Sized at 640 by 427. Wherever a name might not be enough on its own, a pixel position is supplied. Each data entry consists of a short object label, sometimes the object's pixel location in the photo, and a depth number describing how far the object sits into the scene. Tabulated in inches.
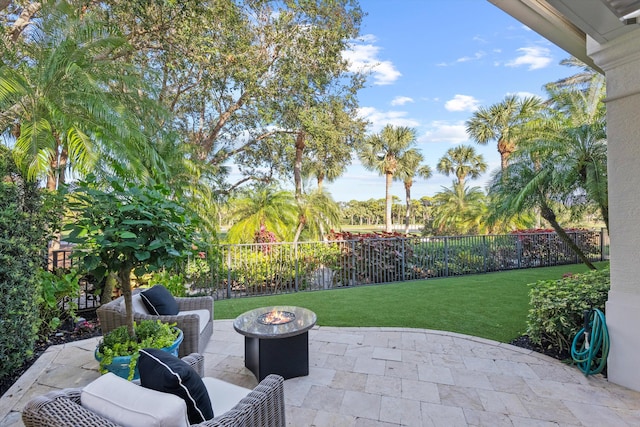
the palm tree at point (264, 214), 361.7
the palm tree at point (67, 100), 138.7
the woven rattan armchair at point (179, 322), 128.3
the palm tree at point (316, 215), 389.4
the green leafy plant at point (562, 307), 133.4
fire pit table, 114.5
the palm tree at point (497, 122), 681.0
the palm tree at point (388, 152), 853.8
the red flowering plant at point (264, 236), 329.7
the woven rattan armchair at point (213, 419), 51.7
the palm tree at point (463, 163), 901.2
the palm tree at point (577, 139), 215.3
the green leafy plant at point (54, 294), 156.2
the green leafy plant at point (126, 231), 92.6
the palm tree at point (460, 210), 597.0
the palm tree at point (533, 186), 247.1
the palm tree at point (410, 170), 885.8
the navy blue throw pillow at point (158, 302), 136.7
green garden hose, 117.0
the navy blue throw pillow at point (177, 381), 57.3
